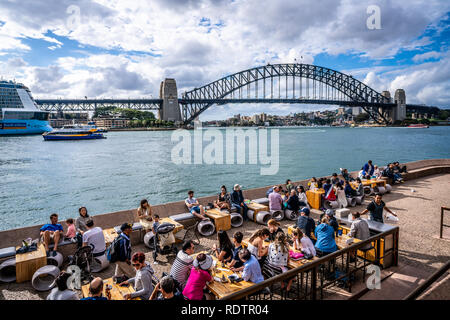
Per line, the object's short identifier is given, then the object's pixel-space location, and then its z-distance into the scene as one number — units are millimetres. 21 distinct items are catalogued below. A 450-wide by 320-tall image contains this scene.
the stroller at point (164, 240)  4691
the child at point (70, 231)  4734
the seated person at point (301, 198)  6500
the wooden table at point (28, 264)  3996
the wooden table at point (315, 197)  7254
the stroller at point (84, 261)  4032
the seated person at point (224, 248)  3588
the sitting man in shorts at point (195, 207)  5820
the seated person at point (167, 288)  2654
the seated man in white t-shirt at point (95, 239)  4168
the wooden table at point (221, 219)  5730
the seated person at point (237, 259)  3416
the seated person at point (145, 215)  5254
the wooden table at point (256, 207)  6297
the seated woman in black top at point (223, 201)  6195
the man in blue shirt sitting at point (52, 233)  4473
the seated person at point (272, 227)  4277
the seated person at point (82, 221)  4980
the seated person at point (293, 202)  6395
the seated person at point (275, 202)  6438
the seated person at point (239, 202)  6316
